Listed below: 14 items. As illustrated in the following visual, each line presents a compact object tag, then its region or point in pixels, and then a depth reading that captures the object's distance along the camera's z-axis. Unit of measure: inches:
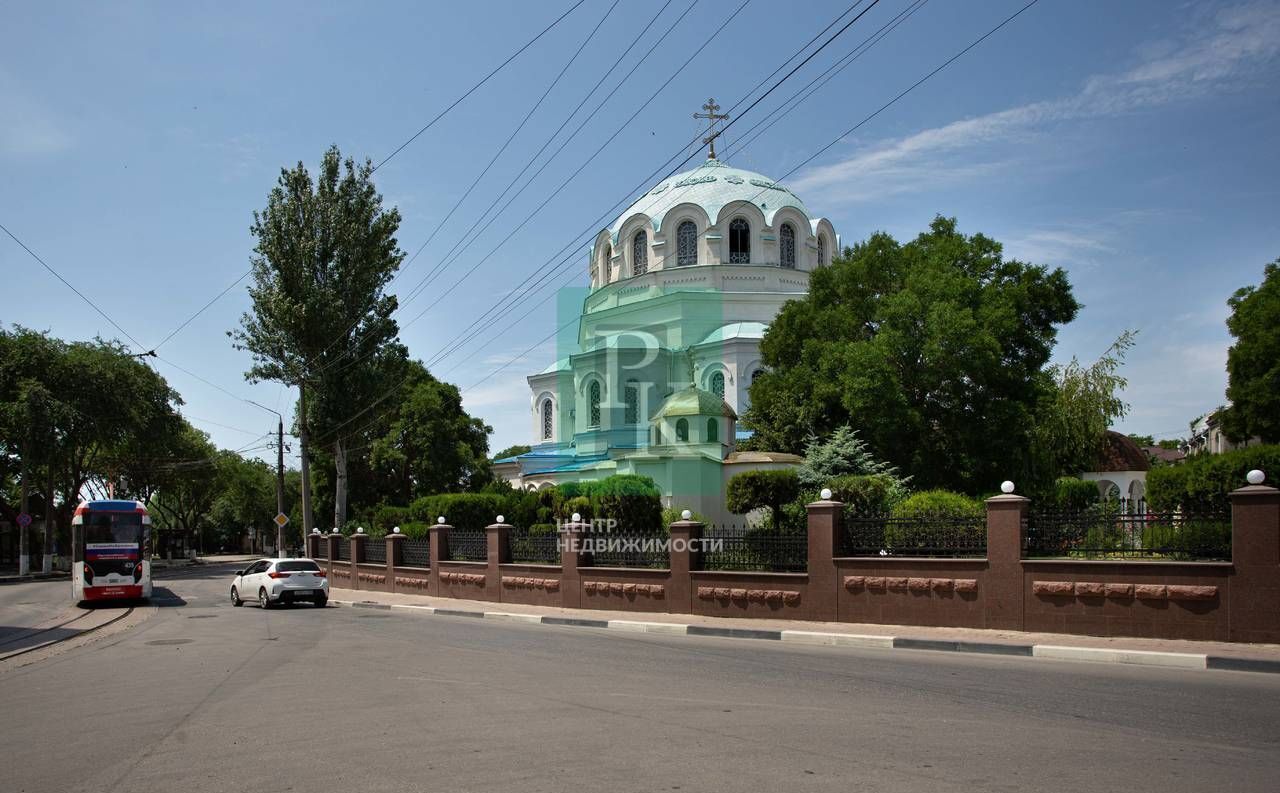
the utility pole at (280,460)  1790.1
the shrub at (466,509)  1371.8
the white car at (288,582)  933.8
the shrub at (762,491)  1035.3
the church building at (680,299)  1740.9
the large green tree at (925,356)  1106.7
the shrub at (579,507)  1145.4
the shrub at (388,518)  1476.4
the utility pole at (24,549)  1637.6
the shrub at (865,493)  968.3
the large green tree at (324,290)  1440.7
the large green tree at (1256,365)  1435.8
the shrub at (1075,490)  1538.4
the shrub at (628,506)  1134.4
